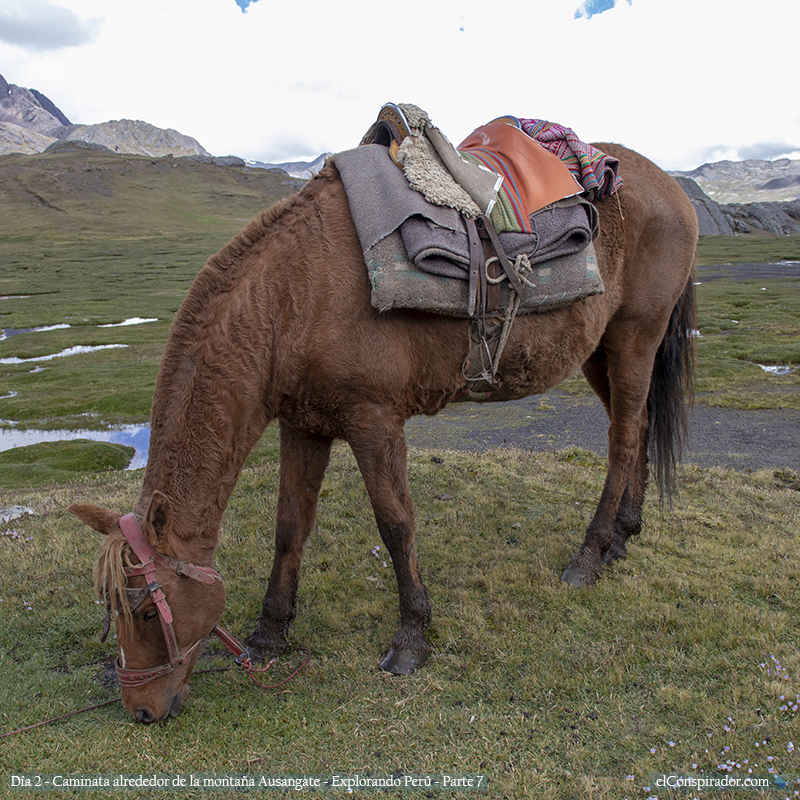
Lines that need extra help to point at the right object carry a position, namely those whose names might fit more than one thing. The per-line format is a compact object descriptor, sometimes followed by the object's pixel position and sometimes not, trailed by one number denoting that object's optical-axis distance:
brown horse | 3.38
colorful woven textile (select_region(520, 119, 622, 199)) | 4.61
